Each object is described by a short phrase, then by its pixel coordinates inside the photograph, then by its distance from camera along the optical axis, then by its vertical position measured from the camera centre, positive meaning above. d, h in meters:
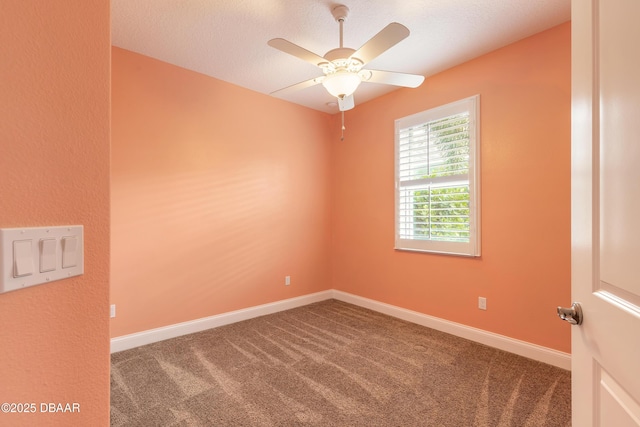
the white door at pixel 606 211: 0.61 +0.00
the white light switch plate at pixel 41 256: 0.56 -0.09
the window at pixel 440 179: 2.81 +0.33
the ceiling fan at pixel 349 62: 1.70 +0.98
